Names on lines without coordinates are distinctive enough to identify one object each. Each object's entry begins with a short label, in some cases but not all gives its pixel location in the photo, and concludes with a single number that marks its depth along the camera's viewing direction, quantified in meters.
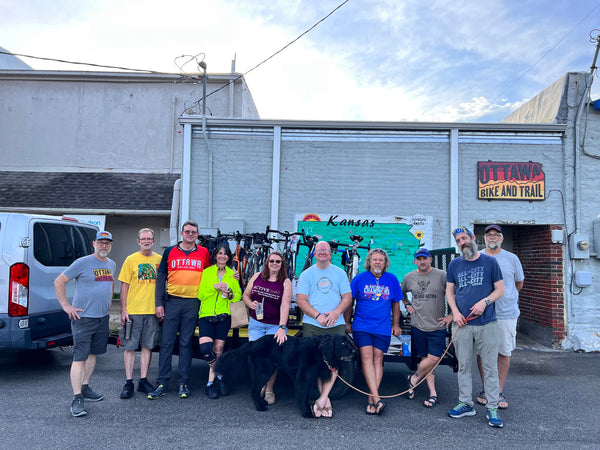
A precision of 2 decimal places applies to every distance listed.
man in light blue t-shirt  4.39
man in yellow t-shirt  4.76
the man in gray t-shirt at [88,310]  4.34
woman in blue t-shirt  4.42
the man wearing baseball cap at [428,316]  4.59
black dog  4.18
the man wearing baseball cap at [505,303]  4.62
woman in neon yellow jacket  4.74
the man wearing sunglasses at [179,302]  4.76
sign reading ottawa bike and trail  8.07
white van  4.87
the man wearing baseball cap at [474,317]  4.17
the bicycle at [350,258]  6.52
